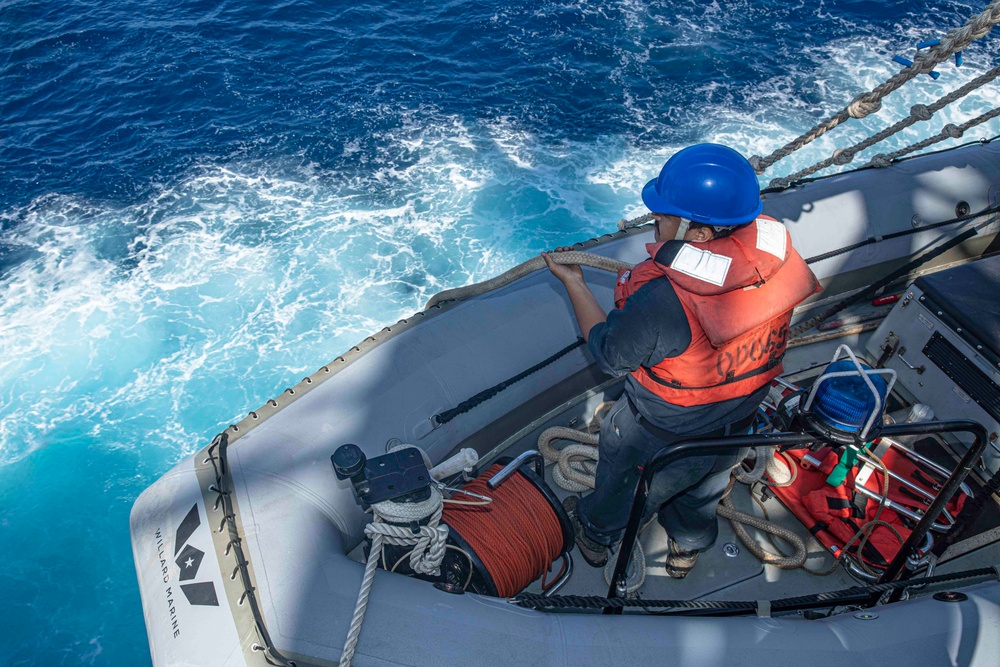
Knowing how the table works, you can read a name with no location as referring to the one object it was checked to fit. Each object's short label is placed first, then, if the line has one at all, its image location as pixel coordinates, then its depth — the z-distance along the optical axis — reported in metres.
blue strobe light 1.86
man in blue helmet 1.88
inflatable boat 2.01
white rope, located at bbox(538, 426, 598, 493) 3.02
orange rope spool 2.46
